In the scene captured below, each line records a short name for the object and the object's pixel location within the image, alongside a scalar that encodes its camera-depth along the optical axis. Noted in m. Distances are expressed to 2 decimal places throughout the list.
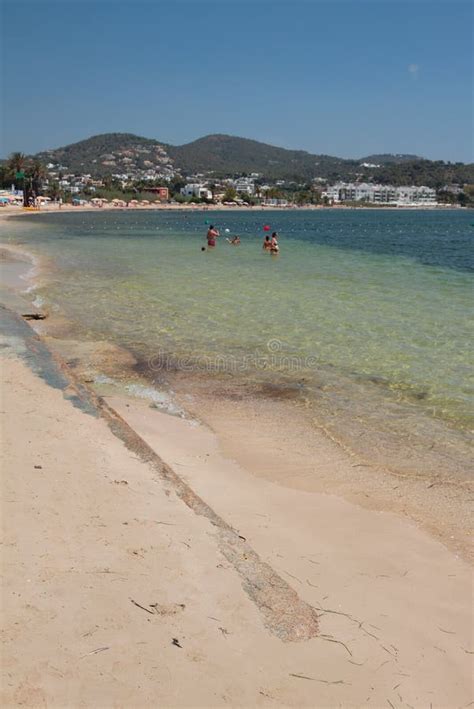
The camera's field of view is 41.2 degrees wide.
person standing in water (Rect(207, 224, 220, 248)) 38.66
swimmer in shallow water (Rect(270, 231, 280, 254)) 36.28
